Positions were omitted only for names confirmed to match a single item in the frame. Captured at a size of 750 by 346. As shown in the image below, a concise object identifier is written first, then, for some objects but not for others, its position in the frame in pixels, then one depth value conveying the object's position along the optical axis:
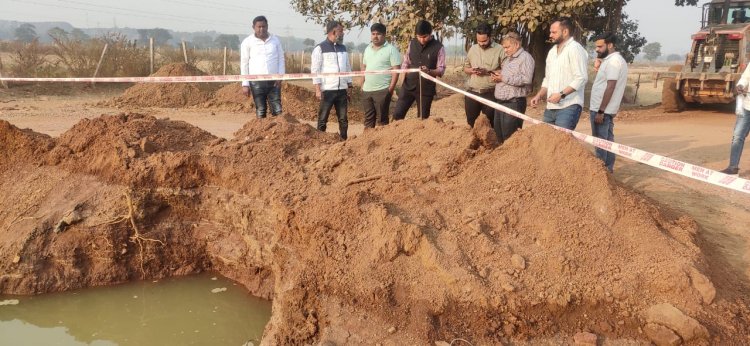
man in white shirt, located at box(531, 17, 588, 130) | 4.86
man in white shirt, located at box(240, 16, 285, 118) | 6.59
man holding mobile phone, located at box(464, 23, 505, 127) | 5.80
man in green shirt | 6.48
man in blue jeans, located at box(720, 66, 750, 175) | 5.80
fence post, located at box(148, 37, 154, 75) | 16.67
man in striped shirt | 5.38
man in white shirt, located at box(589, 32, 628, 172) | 5.54
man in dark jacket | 6.28
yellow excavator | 12.54
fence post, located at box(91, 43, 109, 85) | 15.72
